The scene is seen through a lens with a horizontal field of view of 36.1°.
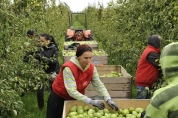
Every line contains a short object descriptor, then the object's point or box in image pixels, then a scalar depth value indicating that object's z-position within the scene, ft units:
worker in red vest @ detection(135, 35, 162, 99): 14.29
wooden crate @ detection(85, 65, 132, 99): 17.06
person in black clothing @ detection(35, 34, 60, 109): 16.76
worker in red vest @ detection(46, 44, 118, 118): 10.77
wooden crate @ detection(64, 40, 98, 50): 33.96
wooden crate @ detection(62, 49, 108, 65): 25.13
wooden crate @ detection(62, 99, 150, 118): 11.37
